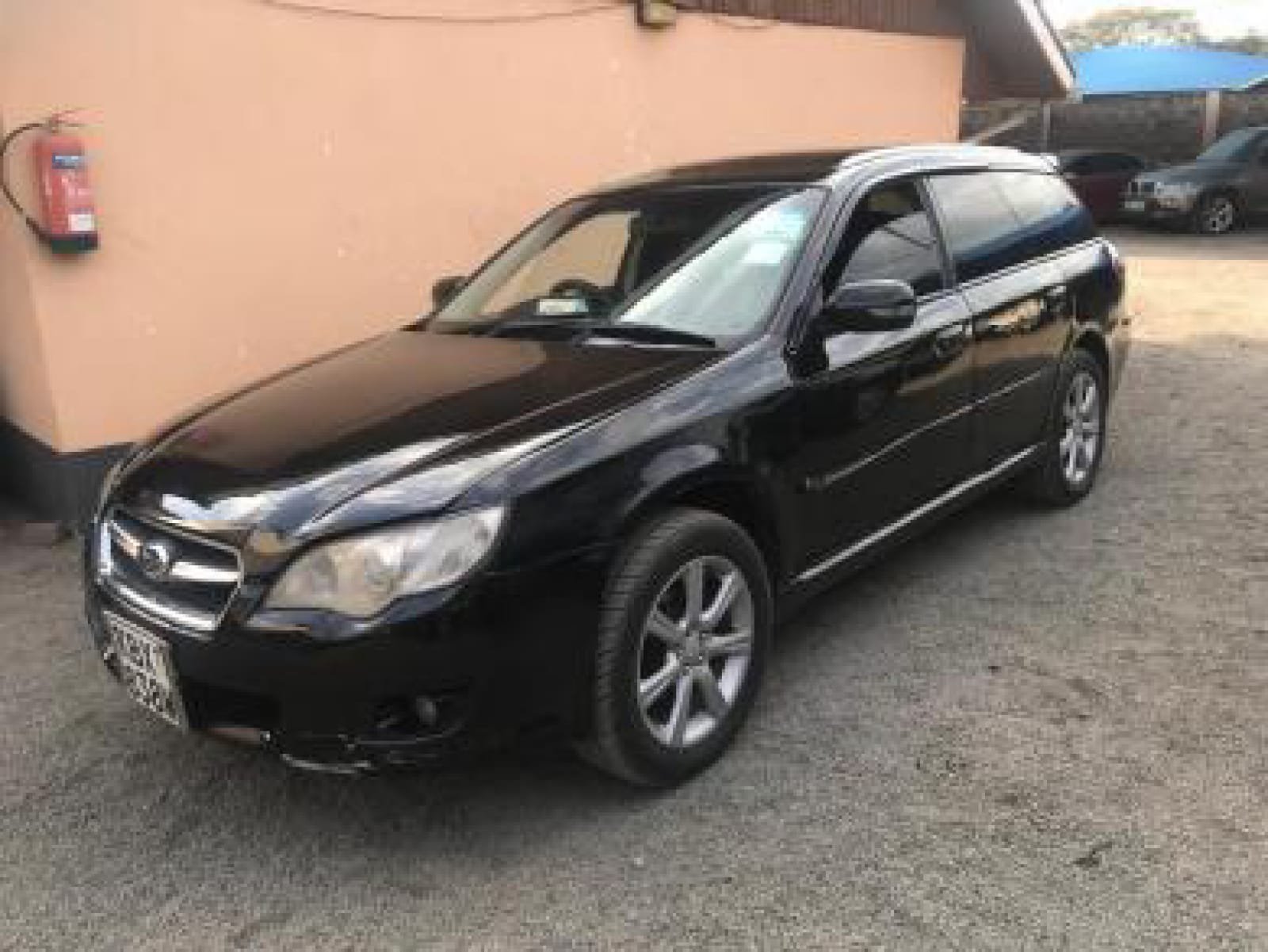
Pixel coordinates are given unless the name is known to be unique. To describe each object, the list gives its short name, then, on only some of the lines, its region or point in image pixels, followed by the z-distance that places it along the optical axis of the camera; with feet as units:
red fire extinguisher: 16.79
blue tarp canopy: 76.89
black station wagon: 8.93
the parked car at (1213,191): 58.13
